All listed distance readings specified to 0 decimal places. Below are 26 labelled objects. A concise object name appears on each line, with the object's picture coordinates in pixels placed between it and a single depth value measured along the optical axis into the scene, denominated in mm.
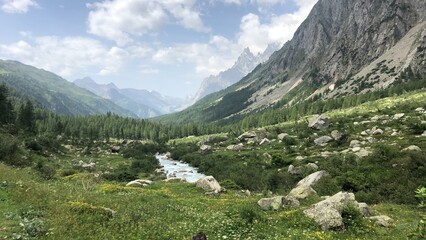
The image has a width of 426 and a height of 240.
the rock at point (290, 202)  31962
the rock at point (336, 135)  86462
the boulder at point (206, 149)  132875
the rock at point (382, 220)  24700
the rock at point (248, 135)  145250
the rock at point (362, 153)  59538
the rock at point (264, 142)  120962
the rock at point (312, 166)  63425
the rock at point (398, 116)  98894
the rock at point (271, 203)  31162
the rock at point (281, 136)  122900
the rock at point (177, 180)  65250
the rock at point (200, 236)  16472
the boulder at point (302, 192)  36656
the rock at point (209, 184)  49094
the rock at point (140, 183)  53453
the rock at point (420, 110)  104875
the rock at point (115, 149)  163050
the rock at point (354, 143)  73638
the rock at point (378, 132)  81688
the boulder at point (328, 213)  23317
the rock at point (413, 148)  49912
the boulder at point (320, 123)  123562
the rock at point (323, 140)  90812
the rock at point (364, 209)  27672
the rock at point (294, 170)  64412
